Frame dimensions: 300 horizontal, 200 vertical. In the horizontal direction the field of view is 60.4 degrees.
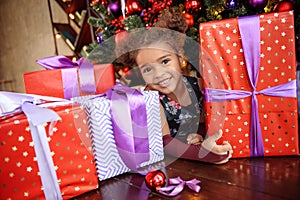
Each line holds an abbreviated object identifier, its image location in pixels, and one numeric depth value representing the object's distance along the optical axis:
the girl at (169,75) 0.82
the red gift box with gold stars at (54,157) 0.53
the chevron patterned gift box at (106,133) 0.65
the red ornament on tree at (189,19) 0.90
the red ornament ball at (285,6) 0.79
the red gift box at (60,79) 0.71
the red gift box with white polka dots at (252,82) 0.65
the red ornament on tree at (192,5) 0.93
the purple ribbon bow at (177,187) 0.56
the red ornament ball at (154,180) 0.58
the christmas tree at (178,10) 0.88
